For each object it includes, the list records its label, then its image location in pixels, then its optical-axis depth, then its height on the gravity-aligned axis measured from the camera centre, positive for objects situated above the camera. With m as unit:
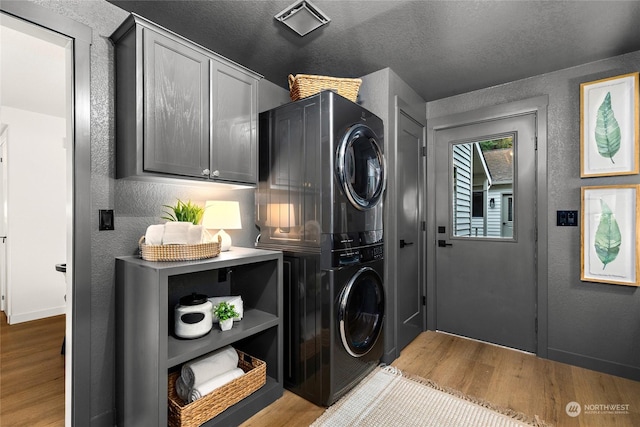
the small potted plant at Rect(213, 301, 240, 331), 1.76 -0.58
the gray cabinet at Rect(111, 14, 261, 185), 1.53 +0.58
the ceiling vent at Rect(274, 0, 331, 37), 1.74 +1.17
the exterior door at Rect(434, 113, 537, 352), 2.71 -0.24
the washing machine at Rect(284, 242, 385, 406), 1.88 -0.70
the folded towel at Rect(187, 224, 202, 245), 1.64 -0.11
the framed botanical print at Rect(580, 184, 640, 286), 2.24 -0.16
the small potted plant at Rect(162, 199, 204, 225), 1.81 +0.00
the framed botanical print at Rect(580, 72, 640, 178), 2.23 +0.65
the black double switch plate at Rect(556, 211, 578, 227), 2.47 -0.05
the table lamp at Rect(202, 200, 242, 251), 2.00 -0.02
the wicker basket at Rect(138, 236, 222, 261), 1.56 -0.20
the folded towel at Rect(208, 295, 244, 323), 1.87 -0.54
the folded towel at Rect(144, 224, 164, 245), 1.59 -0.11
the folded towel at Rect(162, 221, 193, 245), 1.60 -0.10
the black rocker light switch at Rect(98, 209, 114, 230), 1.65 -0.03
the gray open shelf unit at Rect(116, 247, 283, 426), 1.40 -0.63
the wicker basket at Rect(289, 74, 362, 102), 2.13 +0.90
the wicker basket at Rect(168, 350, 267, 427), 1.53 -1.00
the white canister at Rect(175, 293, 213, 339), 1.64 -0.56
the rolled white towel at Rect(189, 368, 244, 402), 1.63 -0.94
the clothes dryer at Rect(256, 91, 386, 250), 1.91 +0.27
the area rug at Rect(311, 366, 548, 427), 1.78 -1.20
